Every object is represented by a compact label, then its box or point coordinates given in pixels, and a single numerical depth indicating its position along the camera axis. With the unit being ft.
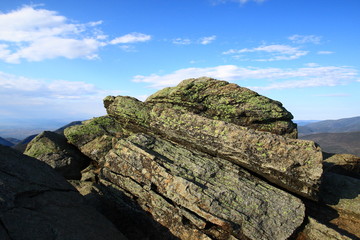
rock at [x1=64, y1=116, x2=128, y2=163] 79.63
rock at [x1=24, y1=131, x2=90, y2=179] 76.84
